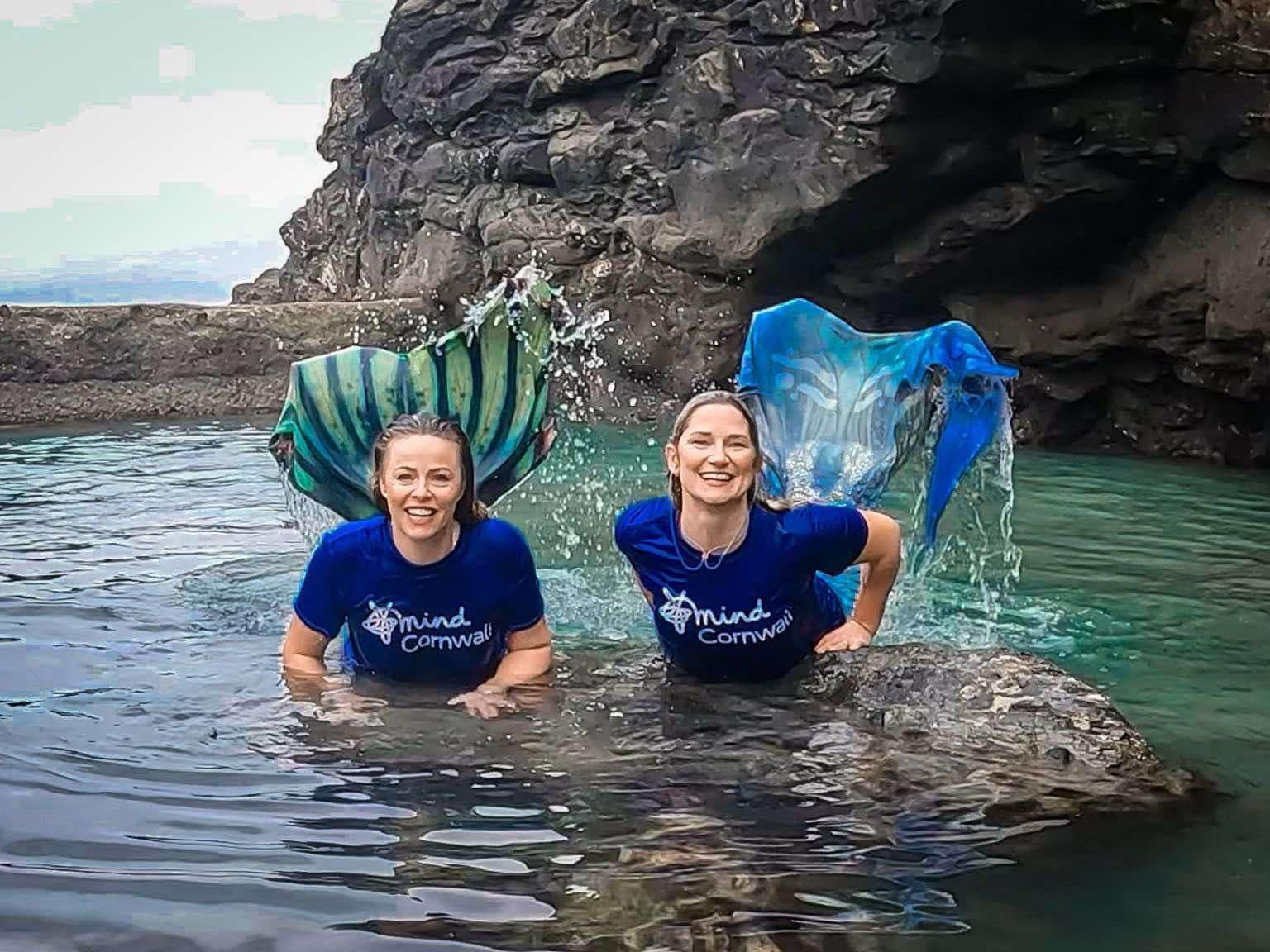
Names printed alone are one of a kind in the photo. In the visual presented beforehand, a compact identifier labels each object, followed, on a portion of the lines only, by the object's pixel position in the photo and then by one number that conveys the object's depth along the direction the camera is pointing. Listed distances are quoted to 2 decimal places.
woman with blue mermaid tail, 3.98
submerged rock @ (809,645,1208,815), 3.42
